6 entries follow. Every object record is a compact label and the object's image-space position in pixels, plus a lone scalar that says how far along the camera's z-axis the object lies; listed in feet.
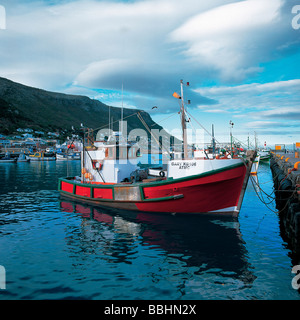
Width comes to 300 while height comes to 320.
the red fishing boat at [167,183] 44.52
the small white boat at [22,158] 295.15
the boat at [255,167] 130.84
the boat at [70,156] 322.34
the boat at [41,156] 305.32
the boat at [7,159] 278.87
